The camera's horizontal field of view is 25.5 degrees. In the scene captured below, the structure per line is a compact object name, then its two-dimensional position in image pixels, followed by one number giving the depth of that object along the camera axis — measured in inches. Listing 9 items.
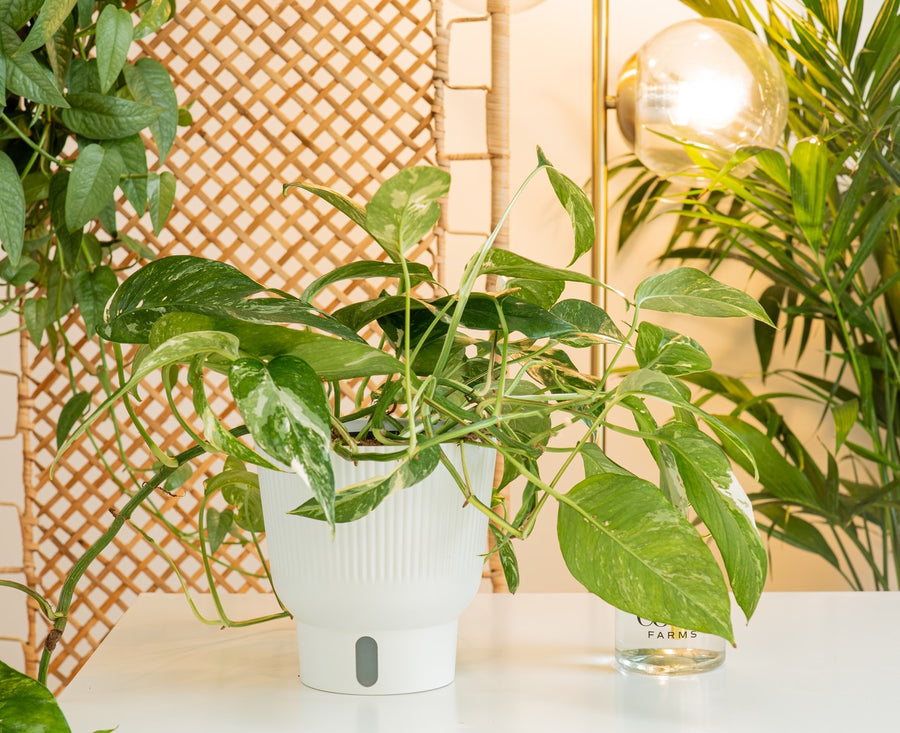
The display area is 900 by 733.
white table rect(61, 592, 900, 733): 52.5
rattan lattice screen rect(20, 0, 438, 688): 96.4
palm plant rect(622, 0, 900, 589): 119.9
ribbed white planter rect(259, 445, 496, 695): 52.4
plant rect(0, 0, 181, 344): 58.8
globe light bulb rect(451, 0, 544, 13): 93.5
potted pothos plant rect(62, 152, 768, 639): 46.6
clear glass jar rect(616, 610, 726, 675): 56.1
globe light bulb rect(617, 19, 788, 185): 107.7
